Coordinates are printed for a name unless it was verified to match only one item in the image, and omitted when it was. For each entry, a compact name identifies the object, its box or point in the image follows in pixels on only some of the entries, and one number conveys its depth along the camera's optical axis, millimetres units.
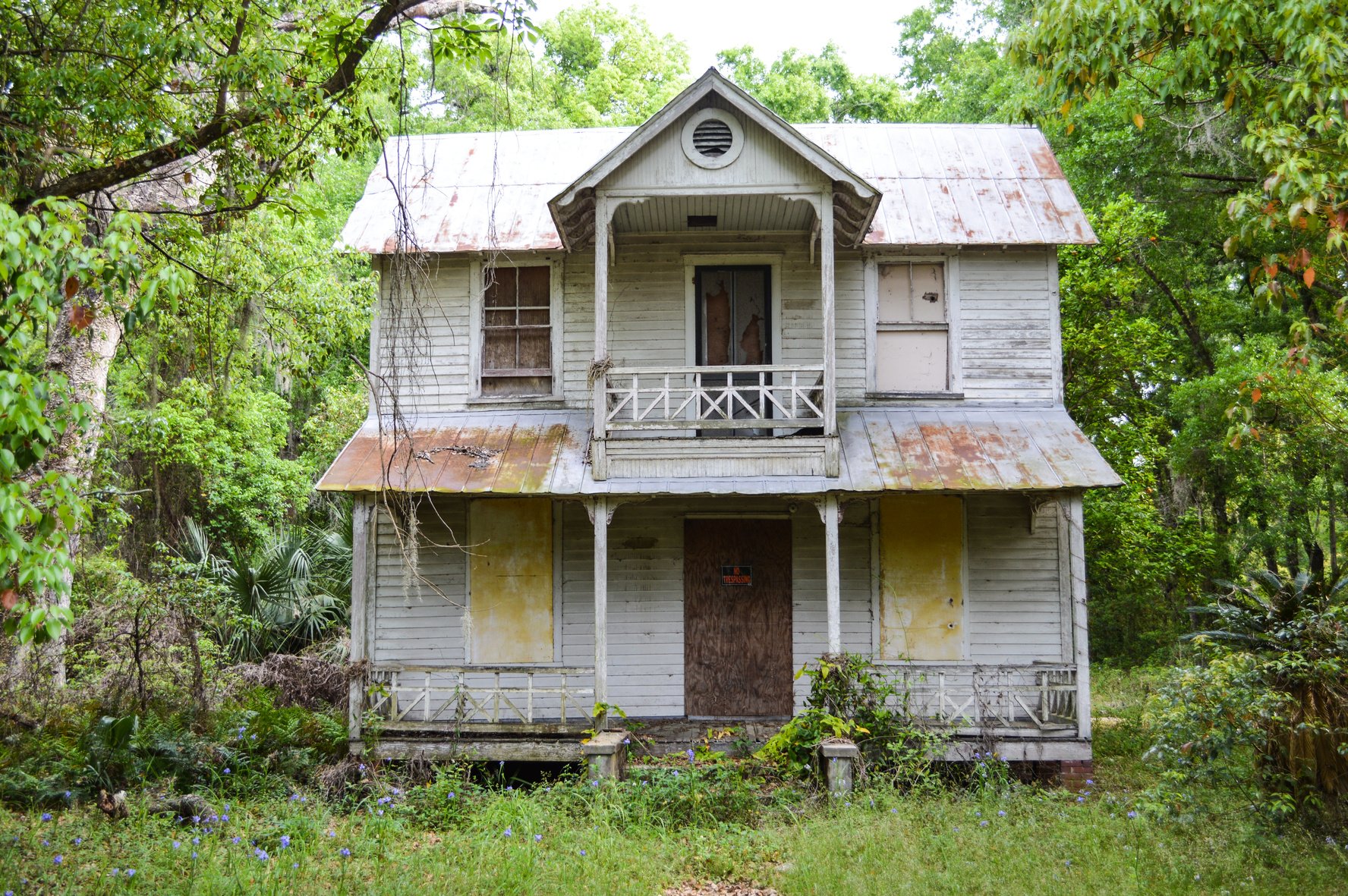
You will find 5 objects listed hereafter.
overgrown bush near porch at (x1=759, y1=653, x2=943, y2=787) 9547
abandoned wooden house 11734
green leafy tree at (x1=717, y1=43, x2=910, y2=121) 27609
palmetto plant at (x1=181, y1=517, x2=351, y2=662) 14883
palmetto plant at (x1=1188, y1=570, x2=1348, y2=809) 7500
